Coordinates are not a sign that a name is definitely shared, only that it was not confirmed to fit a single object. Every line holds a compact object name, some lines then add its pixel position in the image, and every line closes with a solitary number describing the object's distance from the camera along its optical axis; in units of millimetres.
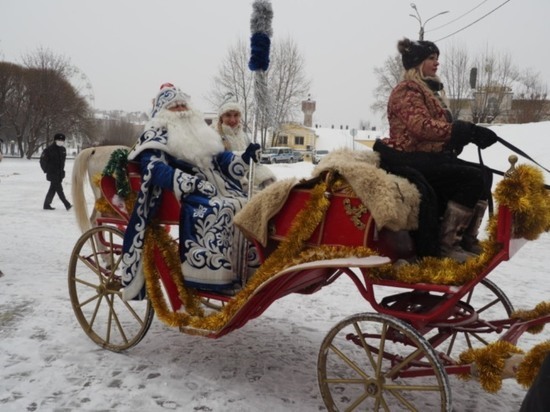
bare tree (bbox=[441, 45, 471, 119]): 35000
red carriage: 2625
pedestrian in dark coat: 11914
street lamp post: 12270
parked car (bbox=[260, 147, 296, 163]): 38938
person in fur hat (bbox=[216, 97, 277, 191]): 5398
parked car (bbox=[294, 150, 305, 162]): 45750
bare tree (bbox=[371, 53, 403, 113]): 30283
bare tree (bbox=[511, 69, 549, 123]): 39219
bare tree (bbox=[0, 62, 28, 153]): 43781
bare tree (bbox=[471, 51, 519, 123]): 36281
